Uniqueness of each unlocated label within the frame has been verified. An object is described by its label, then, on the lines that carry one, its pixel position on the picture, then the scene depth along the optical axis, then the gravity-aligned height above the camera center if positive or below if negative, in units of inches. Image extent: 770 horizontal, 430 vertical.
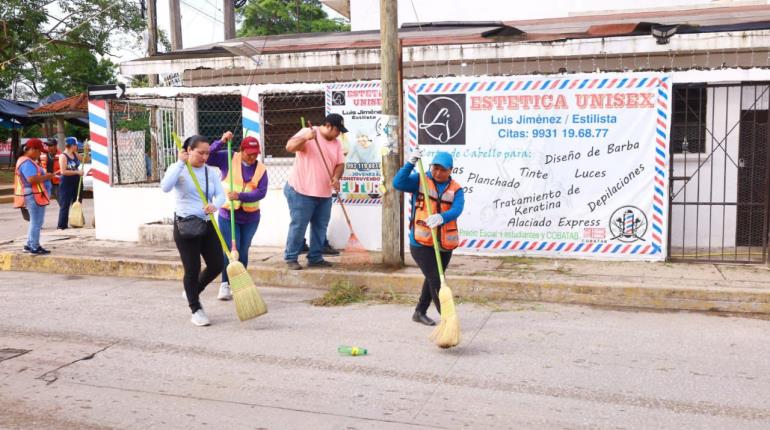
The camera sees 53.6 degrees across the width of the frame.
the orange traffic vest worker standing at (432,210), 247.9 -24.1
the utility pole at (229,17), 861.7 +140.0
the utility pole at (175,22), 716.7 +112.4
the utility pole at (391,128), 338.6 +3.9
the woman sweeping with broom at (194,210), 269.4 -24.8
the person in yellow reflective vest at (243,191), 304.7 -20.4
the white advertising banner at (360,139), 382.3 -0.8
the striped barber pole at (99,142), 442.0 +0.4
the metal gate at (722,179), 374.9 -23.9
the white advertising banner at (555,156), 343.9 -10.3
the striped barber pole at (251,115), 406.3 +13.1
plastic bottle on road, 235.6 -66.1
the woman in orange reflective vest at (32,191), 401.7 -24.7
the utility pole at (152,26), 708.7 +108.3
